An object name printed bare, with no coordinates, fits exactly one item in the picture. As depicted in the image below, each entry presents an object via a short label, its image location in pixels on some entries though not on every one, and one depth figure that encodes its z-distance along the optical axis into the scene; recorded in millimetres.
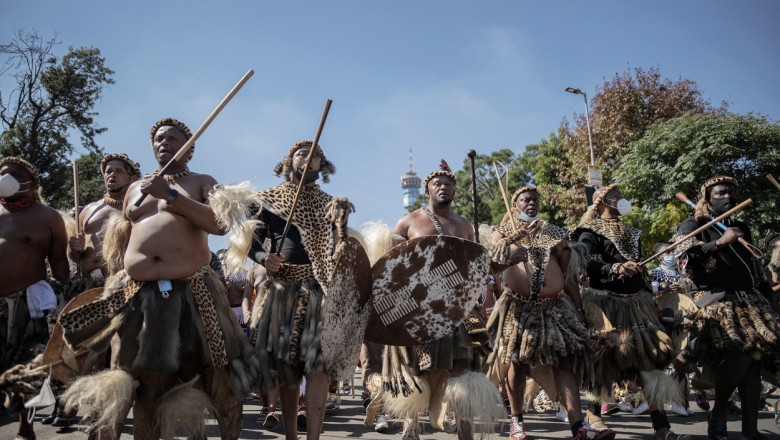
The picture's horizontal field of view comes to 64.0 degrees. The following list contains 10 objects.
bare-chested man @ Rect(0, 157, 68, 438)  4832
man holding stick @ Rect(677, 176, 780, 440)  5496
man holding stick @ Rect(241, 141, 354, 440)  4258
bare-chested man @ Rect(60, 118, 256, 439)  3795
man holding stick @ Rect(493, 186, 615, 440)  5383
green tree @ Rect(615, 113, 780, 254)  18453
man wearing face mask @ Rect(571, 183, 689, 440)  5492
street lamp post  22550
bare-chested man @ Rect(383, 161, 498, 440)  4660
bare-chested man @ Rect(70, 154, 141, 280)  5961
